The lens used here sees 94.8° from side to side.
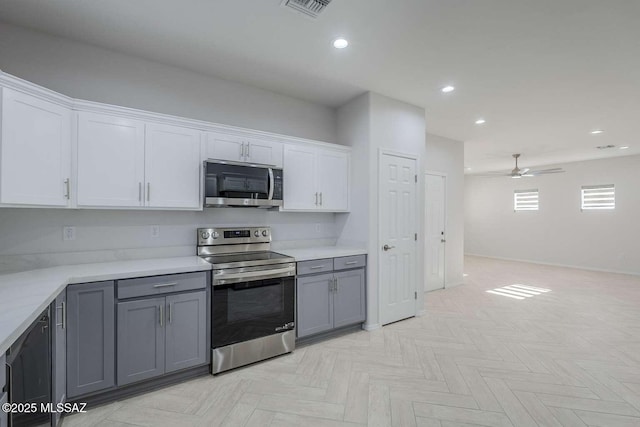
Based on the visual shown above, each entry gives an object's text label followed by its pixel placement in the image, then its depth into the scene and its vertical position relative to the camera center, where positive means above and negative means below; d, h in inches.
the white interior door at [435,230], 207.6 -11.1
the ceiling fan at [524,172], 234.6 +34.9
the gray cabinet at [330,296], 119.8 -35.4
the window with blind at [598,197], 277.1 +17.8
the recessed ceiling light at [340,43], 98.7 +58.6
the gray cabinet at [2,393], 45.4 -28.0
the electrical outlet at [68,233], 97.0 -6.2
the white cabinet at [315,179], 131.4 +17.0
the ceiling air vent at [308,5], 80.0 +58.1
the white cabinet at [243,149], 113.0 +26.5
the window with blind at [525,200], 327.9 +17.0
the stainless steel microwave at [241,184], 108.9 +11.7
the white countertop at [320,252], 122.1 -16.7
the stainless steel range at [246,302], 99.6 -31.5
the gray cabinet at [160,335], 85.0 -37.0
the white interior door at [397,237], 143.7 -11.3
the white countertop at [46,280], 52.3 -17.4
